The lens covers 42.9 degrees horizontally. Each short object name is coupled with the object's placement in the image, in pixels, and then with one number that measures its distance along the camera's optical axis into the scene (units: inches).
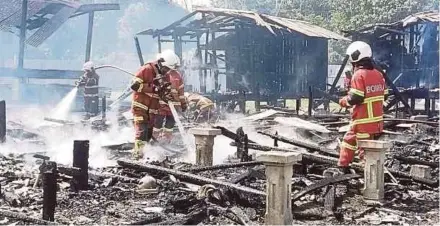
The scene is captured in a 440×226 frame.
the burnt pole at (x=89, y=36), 820.6
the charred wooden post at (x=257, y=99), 769.4
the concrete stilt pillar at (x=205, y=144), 337.7
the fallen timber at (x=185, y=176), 245.6
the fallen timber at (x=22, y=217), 202.2
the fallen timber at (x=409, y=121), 479.5
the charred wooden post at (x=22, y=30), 724.7
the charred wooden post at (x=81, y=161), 273.9
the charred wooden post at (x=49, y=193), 213.5
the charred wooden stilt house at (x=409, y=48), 807.1
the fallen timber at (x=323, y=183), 244.0
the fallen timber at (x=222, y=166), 300.7
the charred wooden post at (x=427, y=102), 652.9
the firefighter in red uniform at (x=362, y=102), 302.0
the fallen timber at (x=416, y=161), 332.5
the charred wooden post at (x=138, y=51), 806.4
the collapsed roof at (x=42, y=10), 781.3
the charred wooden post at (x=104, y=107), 635.0
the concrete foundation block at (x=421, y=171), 310.7
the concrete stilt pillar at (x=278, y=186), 211.7
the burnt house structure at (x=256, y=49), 836.0
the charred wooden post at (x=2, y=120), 443.8
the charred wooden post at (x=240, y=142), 356.2
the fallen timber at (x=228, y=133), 363.4
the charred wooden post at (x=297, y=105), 669.2
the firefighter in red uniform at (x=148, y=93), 385.7
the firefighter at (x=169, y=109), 414.0
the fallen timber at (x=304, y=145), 346.0
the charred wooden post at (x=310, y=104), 636.3
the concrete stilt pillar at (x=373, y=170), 265.1
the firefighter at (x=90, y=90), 677.3
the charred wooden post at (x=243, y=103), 748.8
